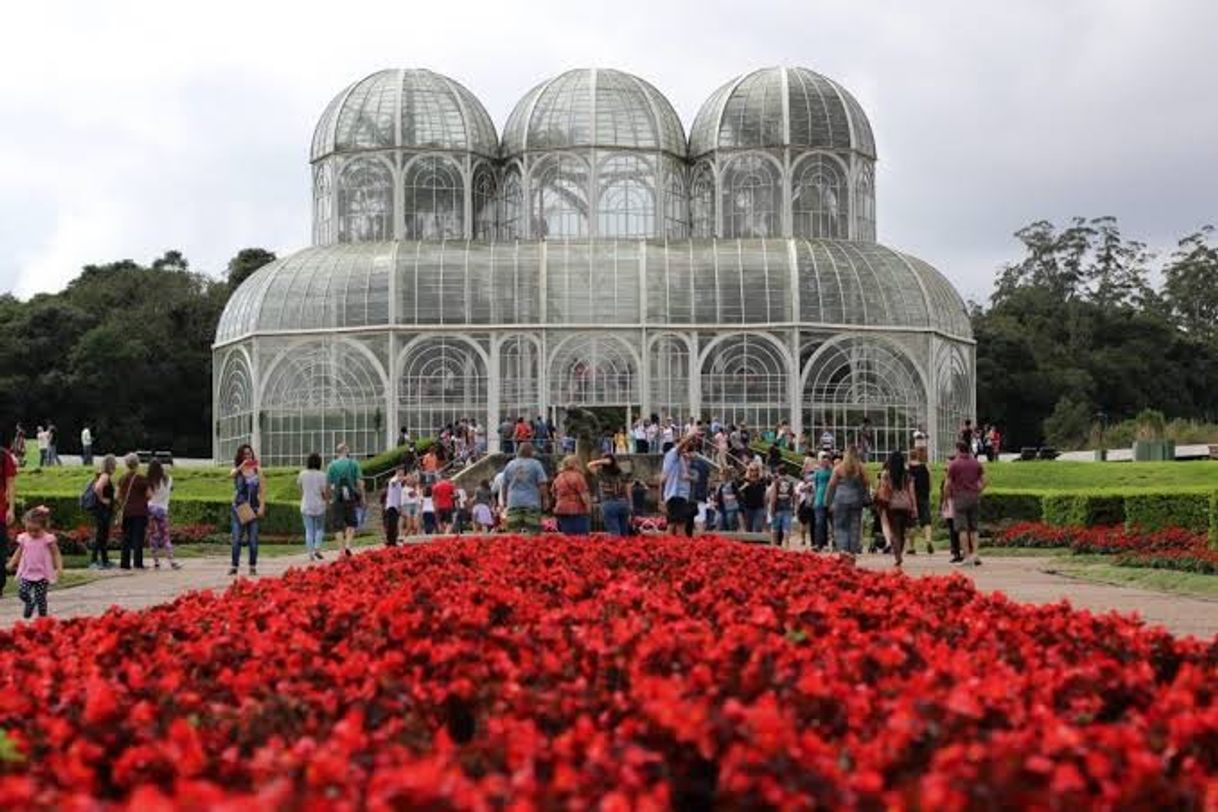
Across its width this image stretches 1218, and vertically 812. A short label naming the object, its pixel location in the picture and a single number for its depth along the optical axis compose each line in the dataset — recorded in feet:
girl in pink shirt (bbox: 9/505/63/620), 47.26
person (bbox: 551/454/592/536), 67.21
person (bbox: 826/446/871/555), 69.26
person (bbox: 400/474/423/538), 109.81
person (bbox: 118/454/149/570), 77.25
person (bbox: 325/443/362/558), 81.20
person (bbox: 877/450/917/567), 73.97
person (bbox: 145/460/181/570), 80.28
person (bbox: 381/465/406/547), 87.66
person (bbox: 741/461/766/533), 94.32
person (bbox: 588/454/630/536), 71.51
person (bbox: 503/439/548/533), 69.87
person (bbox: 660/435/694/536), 70.79
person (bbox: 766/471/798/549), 93.56
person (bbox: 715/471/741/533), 104.88
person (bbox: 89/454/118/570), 80.02
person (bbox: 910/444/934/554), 81.20
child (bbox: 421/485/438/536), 111.02
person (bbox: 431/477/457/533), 107.34
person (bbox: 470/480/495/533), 109.81
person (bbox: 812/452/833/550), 85.92
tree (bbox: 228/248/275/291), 257.14
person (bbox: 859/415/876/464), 157.89
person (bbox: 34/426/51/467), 177.29
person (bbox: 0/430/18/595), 53.62
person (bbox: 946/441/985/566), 72.64
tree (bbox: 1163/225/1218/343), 318.86
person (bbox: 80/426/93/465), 180.34
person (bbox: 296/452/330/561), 77.00
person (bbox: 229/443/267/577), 71.77
